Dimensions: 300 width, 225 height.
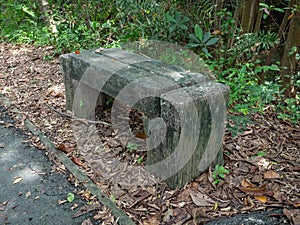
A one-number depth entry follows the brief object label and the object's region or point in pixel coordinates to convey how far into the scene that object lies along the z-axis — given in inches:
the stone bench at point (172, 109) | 89.1
